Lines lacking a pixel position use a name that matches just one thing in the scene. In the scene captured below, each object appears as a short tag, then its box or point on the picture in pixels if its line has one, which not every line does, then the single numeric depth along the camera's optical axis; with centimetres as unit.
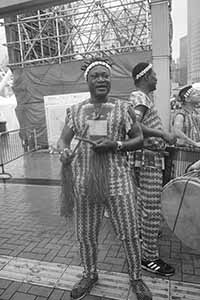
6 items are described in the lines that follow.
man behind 230
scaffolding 962
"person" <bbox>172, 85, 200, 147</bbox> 318
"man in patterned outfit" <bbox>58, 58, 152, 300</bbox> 187
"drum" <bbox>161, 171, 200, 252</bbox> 226
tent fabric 786
